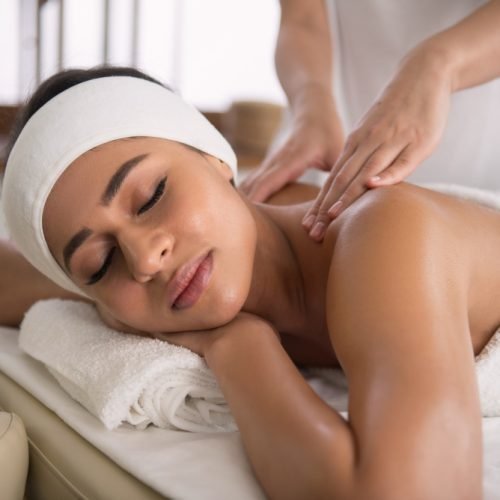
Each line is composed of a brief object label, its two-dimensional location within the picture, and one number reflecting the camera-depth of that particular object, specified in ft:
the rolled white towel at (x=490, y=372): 4.17
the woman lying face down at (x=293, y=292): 3.10
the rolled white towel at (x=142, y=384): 3.90
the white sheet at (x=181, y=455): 3.34
